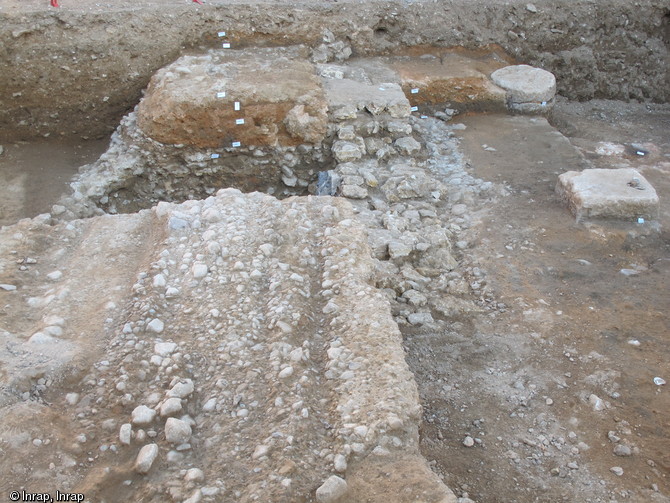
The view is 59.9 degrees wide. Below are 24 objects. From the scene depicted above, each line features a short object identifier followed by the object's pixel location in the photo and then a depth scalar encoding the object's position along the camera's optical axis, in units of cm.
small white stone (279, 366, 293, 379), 279
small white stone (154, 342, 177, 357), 285
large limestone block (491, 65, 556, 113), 694
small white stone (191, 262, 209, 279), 331
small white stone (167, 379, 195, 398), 265
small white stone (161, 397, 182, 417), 257
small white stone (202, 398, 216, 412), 265
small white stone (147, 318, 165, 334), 297
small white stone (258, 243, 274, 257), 352
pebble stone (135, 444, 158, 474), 234
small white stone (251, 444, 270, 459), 243
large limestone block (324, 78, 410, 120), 599
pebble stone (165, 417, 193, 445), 248
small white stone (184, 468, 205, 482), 233
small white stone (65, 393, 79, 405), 259
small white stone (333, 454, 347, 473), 241
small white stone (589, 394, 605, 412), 342
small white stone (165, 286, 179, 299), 320
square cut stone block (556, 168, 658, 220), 506
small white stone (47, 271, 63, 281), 335
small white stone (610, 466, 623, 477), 303
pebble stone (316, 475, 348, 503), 229
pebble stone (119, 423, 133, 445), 244
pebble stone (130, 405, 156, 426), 252
